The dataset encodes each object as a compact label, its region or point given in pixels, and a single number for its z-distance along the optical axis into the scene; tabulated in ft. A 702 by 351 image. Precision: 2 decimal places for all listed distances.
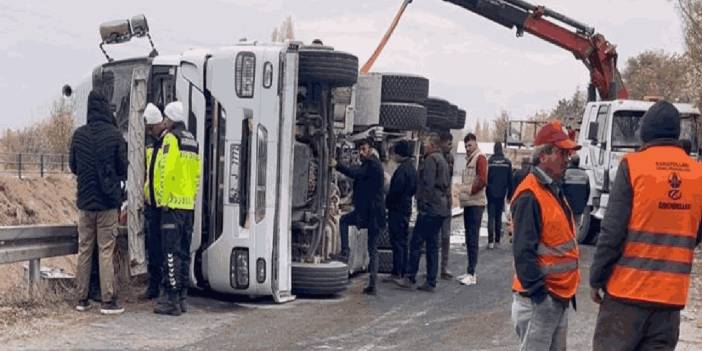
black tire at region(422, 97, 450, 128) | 49.29
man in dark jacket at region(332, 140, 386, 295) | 34.94
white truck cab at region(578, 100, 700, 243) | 54.70
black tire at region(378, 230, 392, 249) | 40.09
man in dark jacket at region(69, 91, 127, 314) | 29.07
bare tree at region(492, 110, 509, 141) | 201.44
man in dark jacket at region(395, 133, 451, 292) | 36.35
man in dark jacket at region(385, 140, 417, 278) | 36.55
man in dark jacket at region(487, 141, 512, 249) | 52.37
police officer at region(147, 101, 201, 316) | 29.30
